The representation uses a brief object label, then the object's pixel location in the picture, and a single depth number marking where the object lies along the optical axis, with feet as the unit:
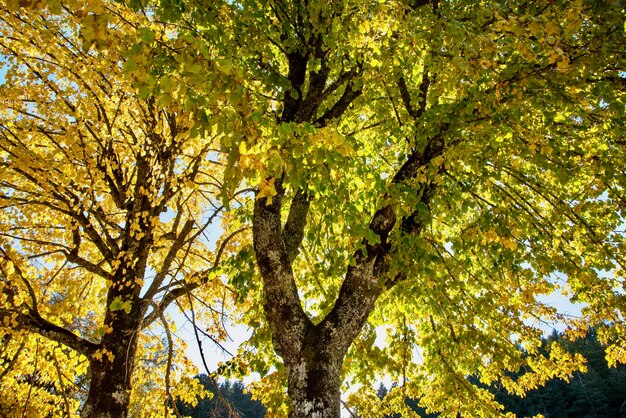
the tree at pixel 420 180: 11.67
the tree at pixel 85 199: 20.07
